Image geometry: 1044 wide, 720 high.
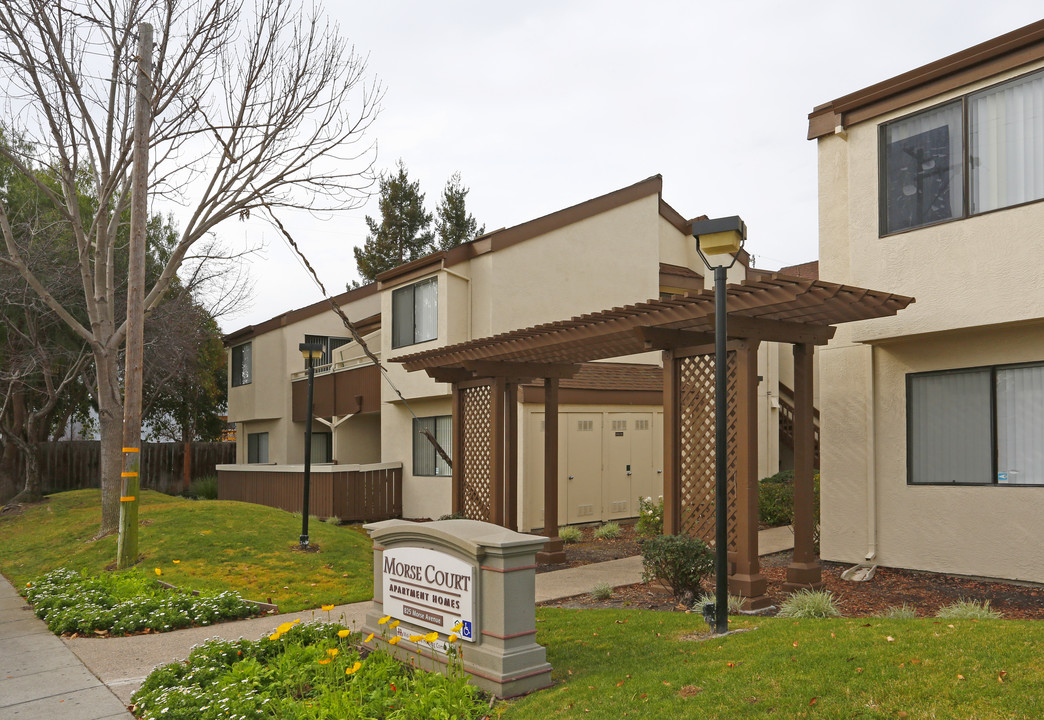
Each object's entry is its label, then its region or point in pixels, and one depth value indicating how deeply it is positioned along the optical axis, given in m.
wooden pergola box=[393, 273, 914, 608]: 8.25
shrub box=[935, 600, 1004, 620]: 6.95
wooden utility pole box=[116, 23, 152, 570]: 11.95
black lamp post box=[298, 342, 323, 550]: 13.12
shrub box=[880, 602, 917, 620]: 7.08
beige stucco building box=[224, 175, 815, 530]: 17.52
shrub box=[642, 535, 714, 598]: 8.55
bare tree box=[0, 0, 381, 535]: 14.01
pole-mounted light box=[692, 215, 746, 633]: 7.06
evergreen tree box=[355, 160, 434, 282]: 42.66
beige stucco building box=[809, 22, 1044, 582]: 9.26
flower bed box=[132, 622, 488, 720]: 5.61
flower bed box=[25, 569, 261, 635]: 8.84
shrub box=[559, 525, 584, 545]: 14.72
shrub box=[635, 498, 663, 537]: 14.93
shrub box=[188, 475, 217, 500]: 27.47
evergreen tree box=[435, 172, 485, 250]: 42.59
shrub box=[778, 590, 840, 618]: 7.50
